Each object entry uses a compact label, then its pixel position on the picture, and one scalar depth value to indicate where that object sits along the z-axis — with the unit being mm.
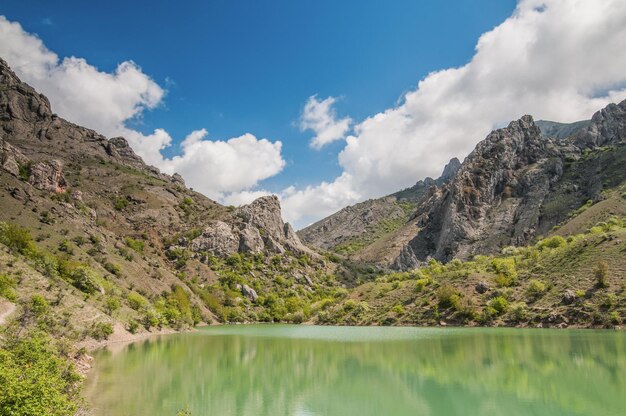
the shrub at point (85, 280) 54062
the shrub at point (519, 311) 65188
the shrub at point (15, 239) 51809
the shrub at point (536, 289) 67062
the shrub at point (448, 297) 76238
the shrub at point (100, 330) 44125
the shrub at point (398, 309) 83262
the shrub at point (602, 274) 58897
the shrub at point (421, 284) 88150
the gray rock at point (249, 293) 117500
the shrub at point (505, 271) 75625
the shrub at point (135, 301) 62612
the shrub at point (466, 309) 72750
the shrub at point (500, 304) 69875
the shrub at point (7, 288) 37209
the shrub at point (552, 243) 87888
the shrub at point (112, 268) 70625
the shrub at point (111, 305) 52806
